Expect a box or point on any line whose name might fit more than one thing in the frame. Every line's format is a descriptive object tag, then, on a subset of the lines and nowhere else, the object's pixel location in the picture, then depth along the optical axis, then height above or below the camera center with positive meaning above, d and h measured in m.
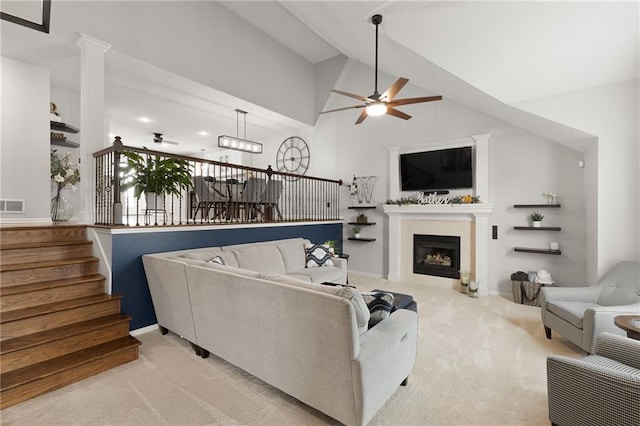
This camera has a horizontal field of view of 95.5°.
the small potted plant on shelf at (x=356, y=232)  6.64 -0.42
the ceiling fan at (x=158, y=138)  8.29 +2.24
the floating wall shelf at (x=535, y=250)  4.49 -0.59
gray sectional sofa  1.70 -0.85
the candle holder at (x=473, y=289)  4.94 -1.29
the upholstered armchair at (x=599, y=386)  1.49 -0.96
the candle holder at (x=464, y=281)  5.11 -1.20
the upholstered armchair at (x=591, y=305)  2.57 -0.94
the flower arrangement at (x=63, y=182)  4.29 +0.48
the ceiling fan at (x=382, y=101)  3.28 +1.32
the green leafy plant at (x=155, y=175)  3.73 +0.53
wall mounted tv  5.34 +0.86
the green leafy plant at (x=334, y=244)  6.06 -0.65
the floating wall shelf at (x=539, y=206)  4.52 +0.12
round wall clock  7.58 +1.57
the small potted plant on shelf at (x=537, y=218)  4.61 -0.08
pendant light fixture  5.74 +1.45
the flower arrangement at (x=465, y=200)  5.18 +0.25
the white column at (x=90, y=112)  3.82 +1.37
